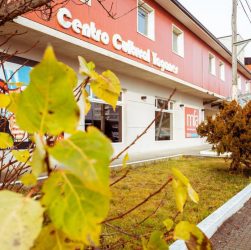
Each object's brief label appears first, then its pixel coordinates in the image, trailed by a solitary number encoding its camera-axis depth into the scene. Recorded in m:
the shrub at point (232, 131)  7.37
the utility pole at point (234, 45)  13.26
